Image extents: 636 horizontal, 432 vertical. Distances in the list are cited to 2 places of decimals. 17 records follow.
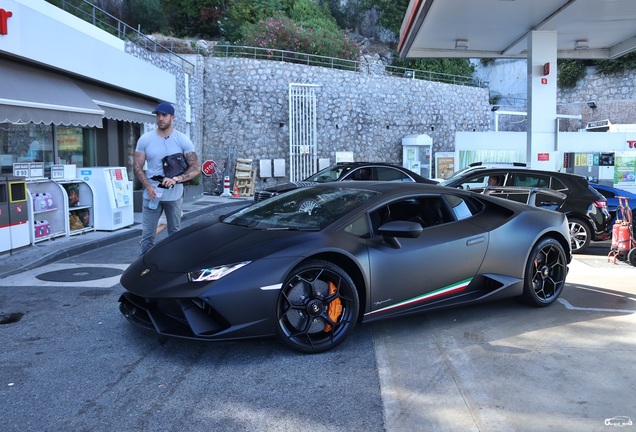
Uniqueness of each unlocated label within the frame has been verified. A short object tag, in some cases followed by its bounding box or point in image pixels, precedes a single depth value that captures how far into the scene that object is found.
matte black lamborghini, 4.02
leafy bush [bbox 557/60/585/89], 30.17
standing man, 6.26
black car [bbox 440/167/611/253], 9.47
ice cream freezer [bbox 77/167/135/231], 10.54
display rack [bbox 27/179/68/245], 8.92
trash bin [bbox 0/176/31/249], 8.08
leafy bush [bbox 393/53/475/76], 32.34
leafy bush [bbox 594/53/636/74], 27.73
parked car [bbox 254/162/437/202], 12.58
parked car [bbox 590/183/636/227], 10.27
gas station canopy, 11.41
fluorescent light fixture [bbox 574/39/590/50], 14.90
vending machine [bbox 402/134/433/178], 24.72
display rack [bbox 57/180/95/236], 9.91
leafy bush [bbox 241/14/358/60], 25.91
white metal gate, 23.81
